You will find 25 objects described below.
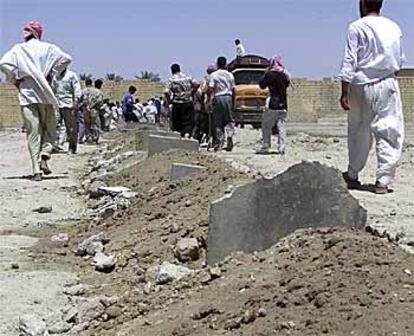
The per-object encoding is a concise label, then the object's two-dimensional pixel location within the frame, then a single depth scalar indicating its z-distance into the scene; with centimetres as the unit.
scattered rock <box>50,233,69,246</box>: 827
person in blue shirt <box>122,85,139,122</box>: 2950
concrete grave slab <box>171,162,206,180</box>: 954
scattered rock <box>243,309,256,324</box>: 451
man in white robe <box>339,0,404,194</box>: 923
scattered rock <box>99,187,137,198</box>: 1012
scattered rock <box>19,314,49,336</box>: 536
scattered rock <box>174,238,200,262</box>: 662
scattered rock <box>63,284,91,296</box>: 637
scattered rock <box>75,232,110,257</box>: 772
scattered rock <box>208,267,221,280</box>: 543
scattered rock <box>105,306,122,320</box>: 543
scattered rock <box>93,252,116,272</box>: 699
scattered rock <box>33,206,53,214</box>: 1023
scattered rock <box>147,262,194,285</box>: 593
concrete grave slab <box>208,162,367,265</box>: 580
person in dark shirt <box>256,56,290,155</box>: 1612
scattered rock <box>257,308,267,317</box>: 451
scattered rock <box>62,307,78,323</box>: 560
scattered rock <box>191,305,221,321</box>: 479
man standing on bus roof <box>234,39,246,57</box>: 3442
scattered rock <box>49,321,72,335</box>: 543
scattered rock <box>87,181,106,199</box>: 1140
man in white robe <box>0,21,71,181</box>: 1254
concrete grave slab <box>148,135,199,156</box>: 1298
